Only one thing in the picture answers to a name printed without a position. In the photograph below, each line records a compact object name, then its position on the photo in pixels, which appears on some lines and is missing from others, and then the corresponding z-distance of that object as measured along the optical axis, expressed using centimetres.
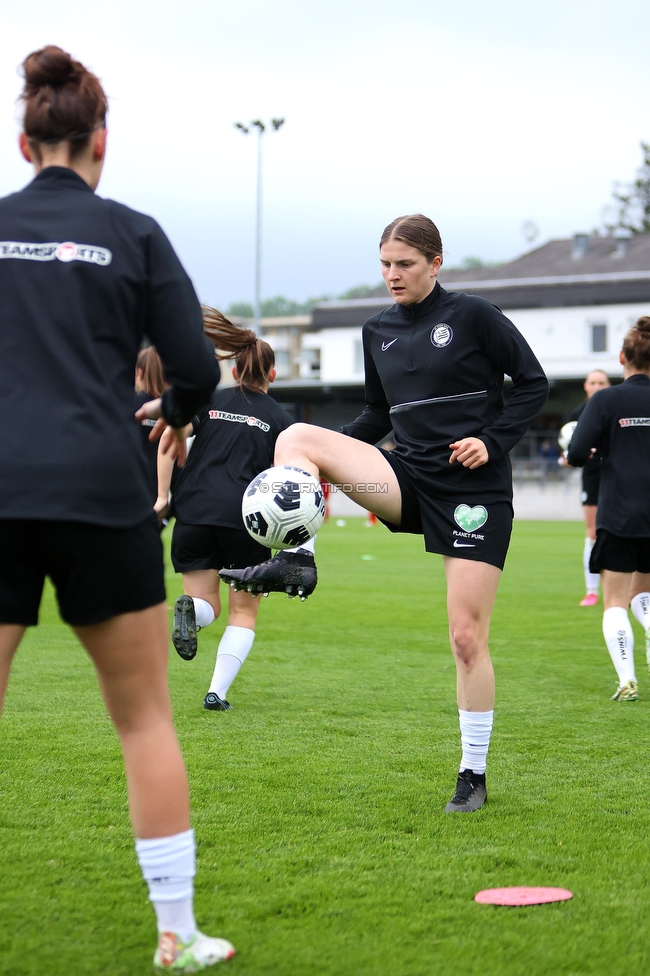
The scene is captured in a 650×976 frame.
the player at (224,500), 618
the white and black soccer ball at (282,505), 386
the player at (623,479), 666
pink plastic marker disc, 314
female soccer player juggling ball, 419
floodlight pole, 3706
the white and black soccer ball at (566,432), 1209
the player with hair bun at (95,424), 238
